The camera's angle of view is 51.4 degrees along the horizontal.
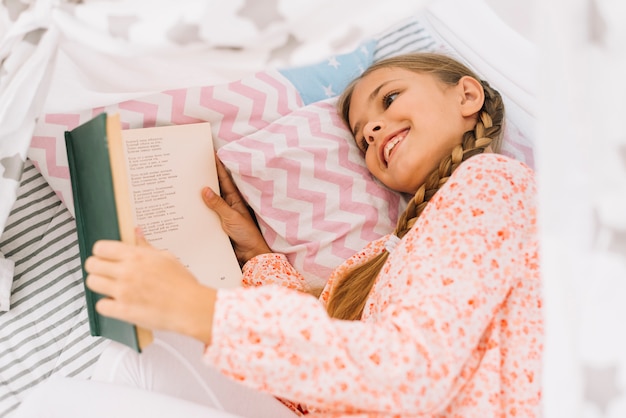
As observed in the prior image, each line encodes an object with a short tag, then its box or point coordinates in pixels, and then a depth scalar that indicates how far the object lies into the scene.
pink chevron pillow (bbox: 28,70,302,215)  1.12
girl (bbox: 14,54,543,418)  0.69
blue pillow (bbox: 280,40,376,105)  1.34
